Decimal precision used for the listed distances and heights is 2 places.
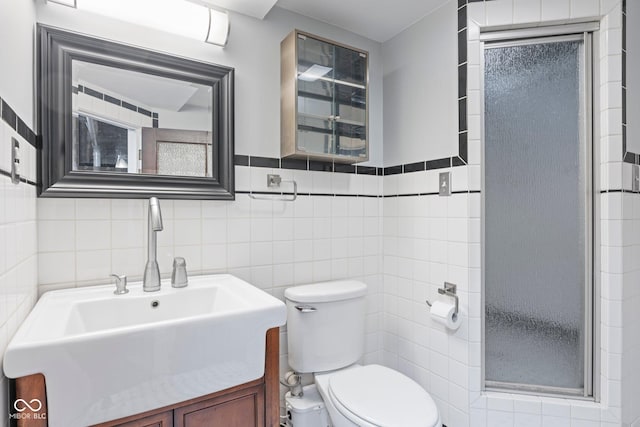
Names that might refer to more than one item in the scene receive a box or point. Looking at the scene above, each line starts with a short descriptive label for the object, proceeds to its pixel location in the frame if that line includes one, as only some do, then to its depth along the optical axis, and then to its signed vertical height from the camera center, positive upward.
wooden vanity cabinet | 0.92 -0.58
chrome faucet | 1.27 -0.22
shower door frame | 1.51 +0.07
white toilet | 1.35 -0.72
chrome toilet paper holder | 1.65 -0.41
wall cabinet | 1.67 +0.58
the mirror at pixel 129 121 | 1.22 +0.37
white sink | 0.78 -0.37
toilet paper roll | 1.60 -0.51
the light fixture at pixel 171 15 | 1.29 +0.81
